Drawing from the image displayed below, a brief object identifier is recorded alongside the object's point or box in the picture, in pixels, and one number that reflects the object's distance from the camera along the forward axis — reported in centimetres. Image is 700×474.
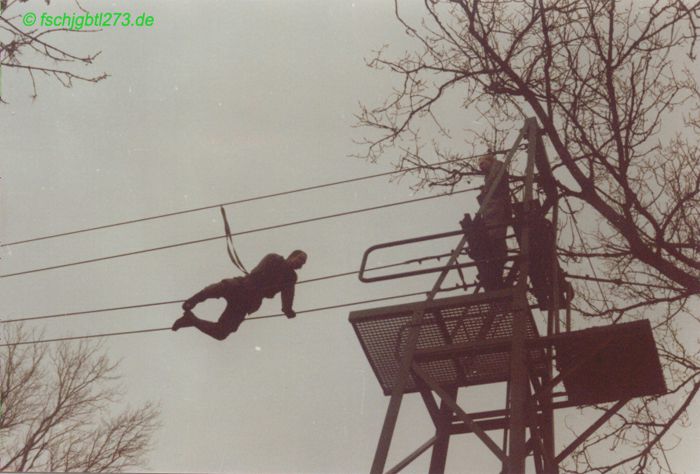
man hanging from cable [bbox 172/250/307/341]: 991
